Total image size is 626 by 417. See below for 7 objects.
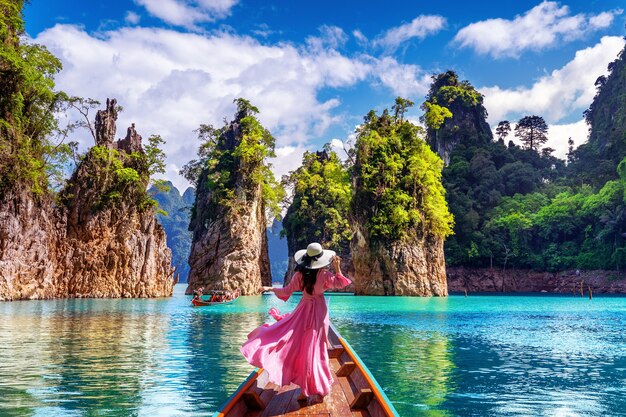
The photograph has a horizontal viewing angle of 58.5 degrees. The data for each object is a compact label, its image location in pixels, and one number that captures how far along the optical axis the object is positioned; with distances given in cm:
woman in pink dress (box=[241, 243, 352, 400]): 666
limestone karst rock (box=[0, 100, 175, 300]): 4269
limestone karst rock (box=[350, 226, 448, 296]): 5400
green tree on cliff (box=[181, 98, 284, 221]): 5791
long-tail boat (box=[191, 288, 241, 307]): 3528
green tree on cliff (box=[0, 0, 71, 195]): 4000
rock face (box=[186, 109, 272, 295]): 5625
